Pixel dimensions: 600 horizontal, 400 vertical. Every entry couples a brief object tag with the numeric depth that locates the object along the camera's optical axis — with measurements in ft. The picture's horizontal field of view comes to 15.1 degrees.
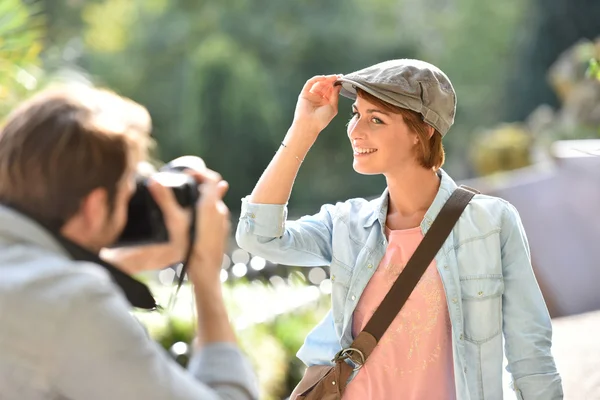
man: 13.34
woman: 15.72
